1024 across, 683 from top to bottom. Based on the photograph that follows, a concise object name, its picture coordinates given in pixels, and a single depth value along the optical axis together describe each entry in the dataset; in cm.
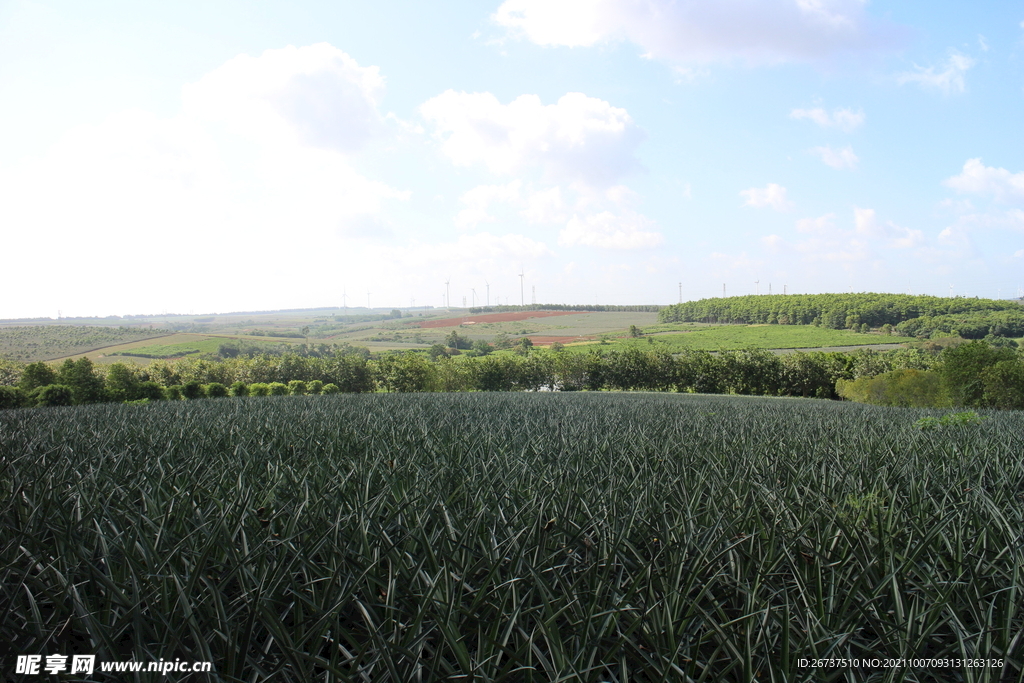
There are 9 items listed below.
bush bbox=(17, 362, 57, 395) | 3188
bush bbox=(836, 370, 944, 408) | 3112
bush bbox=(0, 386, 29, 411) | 2456
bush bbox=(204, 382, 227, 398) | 3228
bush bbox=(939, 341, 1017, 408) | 2750
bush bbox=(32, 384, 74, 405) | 2612
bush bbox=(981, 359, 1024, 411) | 2691
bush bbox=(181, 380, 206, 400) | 3169
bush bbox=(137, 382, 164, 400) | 3144
